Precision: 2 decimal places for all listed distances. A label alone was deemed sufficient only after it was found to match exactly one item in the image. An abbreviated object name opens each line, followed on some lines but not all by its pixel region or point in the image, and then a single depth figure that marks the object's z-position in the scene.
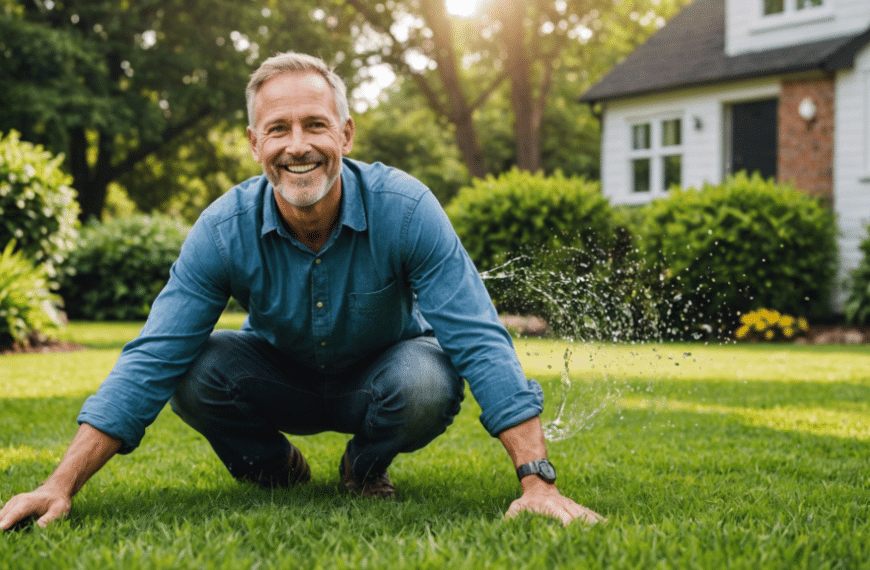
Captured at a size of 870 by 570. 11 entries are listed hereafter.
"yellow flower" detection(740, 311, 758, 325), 10.60
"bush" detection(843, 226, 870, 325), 10.79
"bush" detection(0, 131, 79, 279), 8.93
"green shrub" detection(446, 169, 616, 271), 10.84
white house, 12.37
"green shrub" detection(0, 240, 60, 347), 8.78
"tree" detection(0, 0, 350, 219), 18.56
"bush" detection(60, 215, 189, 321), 14.38
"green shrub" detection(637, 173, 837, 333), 10.44
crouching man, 2.65
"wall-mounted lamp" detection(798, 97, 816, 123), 12.73
